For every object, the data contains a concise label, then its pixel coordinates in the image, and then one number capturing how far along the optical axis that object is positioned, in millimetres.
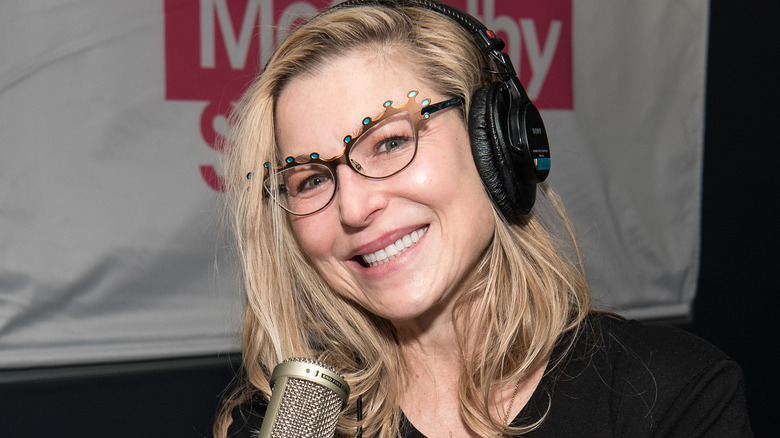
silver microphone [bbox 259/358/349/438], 734
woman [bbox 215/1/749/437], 1119
